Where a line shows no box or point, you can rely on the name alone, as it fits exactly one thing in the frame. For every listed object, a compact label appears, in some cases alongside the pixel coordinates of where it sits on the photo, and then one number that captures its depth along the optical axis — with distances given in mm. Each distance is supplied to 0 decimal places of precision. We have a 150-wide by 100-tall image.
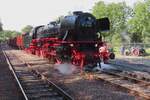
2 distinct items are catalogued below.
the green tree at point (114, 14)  84512
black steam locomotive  20656
